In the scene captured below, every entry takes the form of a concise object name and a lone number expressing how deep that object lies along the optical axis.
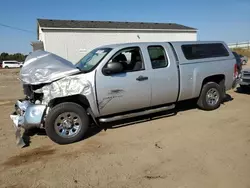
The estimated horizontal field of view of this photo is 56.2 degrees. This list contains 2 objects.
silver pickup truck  4.67
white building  20.64
